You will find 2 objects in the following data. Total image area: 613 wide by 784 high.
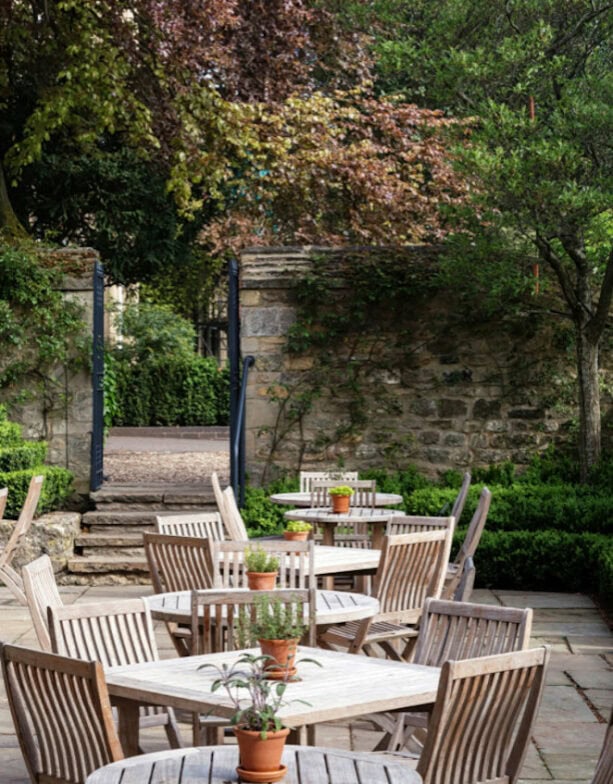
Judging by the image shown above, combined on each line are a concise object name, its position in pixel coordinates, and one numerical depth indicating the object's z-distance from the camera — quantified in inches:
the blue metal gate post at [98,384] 466.9
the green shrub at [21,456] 434.3
